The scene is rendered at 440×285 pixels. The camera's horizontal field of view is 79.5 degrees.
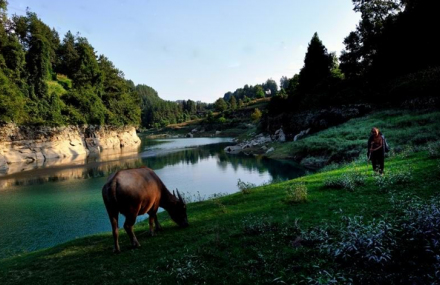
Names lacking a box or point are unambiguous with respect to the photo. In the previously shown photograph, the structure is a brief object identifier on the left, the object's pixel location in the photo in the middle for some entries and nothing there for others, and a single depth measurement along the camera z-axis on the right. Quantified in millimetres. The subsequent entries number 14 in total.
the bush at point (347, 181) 12824
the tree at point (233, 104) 166550
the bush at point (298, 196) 11883
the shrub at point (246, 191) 17094
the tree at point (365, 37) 52281
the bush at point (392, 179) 11784
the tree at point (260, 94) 184362
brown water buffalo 9078
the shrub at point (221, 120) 145125
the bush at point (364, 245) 5512
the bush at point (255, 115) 130000
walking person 14531
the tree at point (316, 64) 59656
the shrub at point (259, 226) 8750
